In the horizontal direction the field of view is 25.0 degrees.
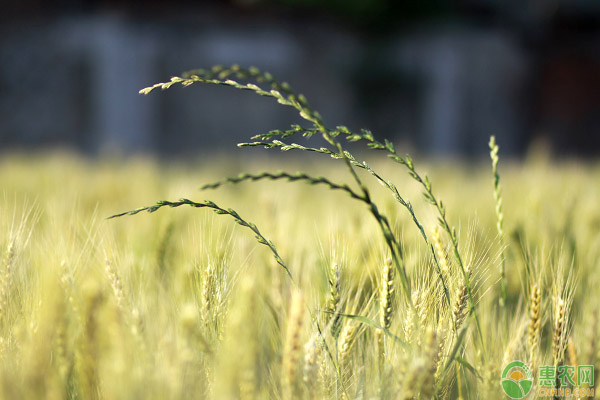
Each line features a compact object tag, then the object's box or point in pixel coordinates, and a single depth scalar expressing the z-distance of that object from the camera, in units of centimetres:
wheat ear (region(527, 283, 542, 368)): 156
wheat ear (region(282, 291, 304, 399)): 144
